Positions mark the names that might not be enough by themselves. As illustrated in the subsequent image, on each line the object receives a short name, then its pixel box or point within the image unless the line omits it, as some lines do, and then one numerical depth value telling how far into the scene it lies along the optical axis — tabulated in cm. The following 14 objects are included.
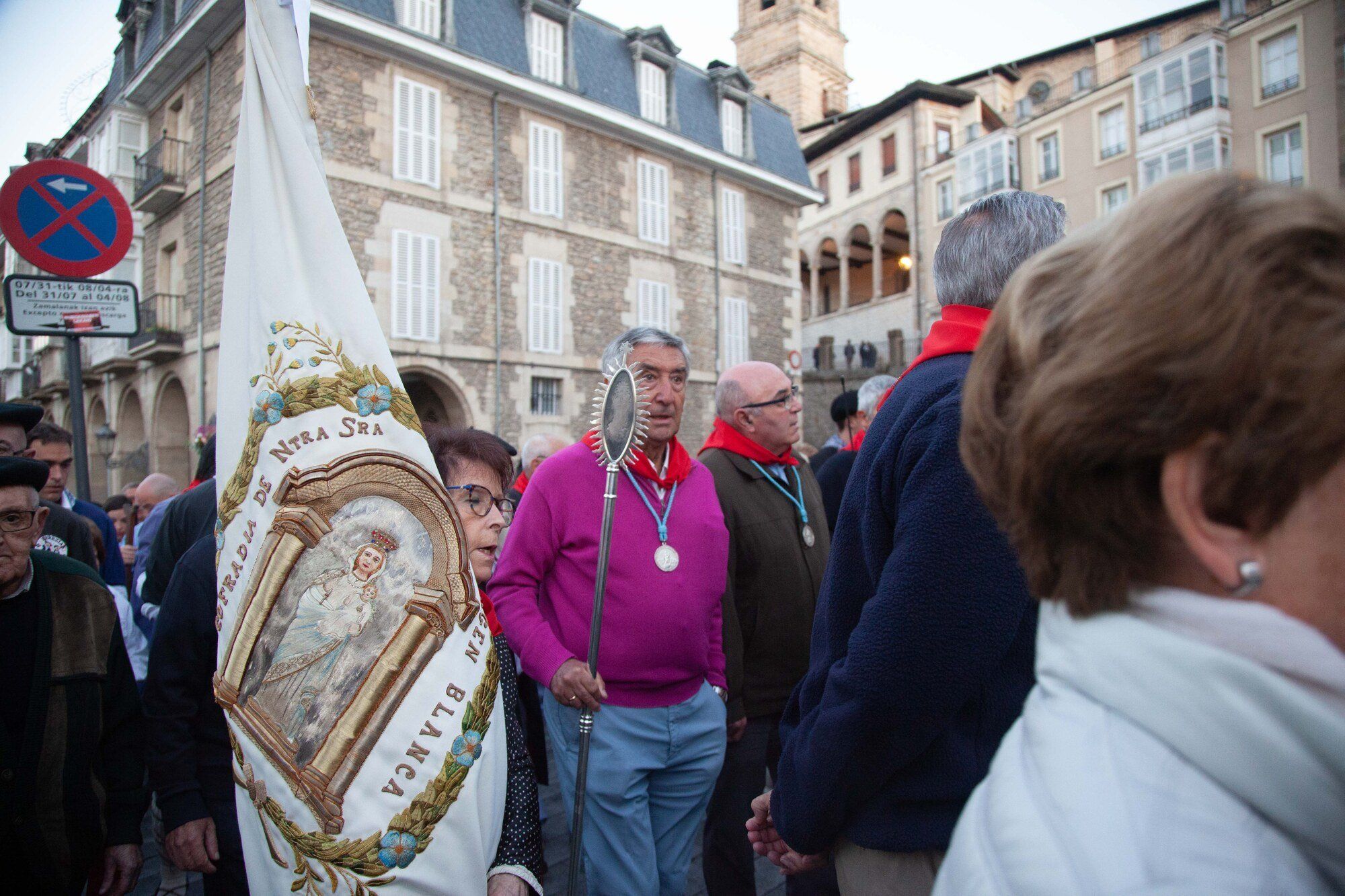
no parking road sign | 364
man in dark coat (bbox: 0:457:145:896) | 212
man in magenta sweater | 252
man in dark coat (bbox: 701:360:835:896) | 300
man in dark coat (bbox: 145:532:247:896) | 217
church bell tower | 3609
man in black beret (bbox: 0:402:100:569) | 290
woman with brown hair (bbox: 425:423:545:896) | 187
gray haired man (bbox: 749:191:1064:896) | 133
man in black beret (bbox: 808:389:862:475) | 583
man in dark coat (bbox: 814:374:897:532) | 439
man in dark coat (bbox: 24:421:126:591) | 432
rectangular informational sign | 361
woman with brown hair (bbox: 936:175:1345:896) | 62
